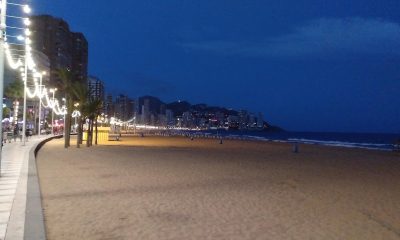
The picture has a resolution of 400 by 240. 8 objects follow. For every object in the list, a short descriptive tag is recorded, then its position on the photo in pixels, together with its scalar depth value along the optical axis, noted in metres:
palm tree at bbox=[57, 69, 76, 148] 33.56
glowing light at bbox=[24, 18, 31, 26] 15.34
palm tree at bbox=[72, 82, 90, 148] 34.94
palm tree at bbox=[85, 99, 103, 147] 35.36
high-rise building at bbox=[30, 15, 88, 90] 112.88
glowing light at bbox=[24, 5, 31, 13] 13.33
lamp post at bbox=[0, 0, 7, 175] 11.62
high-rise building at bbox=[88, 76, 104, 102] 113.56
